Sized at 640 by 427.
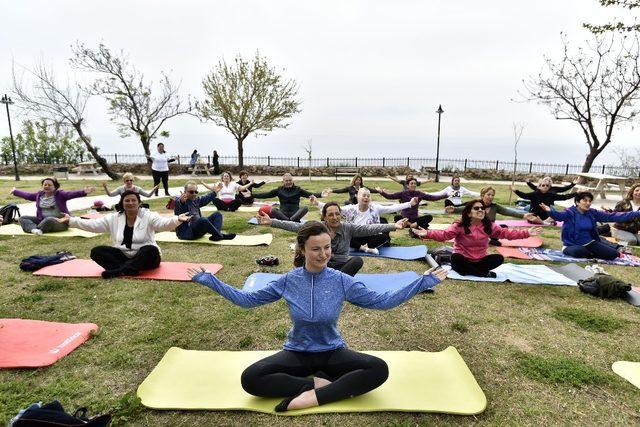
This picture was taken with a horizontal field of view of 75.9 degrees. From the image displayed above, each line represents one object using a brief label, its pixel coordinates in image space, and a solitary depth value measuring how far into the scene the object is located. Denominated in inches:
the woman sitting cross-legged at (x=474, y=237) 225.0
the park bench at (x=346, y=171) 1036.5
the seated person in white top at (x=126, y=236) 227.5
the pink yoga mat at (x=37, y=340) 142.3
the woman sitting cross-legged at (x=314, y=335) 118.1
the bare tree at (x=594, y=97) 695.1
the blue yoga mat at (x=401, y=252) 284.9
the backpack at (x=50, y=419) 96.7
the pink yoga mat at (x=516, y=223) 408.2
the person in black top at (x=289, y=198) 383.6
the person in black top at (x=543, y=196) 383.9
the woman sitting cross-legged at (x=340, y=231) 215.8
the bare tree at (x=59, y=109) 799.7
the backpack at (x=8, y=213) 371.1
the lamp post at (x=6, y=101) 828.0
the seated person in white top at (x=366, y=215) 283.4
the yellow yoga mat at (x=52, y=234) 334.9
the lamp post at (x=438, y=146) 896.3
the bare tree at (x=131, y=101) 869.8
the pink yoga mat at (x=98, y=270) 231.9
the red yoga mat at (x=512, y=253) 296.0
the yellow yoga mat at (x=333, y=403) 118.8
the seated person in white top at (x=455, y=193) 465.7
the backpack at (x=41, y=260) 239.5
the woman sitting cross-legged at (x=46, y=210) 335.9
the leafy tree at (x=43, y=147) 1412.4
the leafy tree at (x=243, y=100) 1050.1
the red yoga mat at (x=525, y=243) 325.7
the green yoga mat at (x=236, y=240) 320.9
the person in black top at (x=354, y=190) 413.5
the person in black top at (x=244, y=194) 504.7
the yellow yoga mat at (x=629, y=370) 137.4
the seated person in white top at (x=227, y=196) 476.3
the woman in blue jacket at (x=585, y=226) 287.6
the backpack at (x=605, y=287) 209.2
